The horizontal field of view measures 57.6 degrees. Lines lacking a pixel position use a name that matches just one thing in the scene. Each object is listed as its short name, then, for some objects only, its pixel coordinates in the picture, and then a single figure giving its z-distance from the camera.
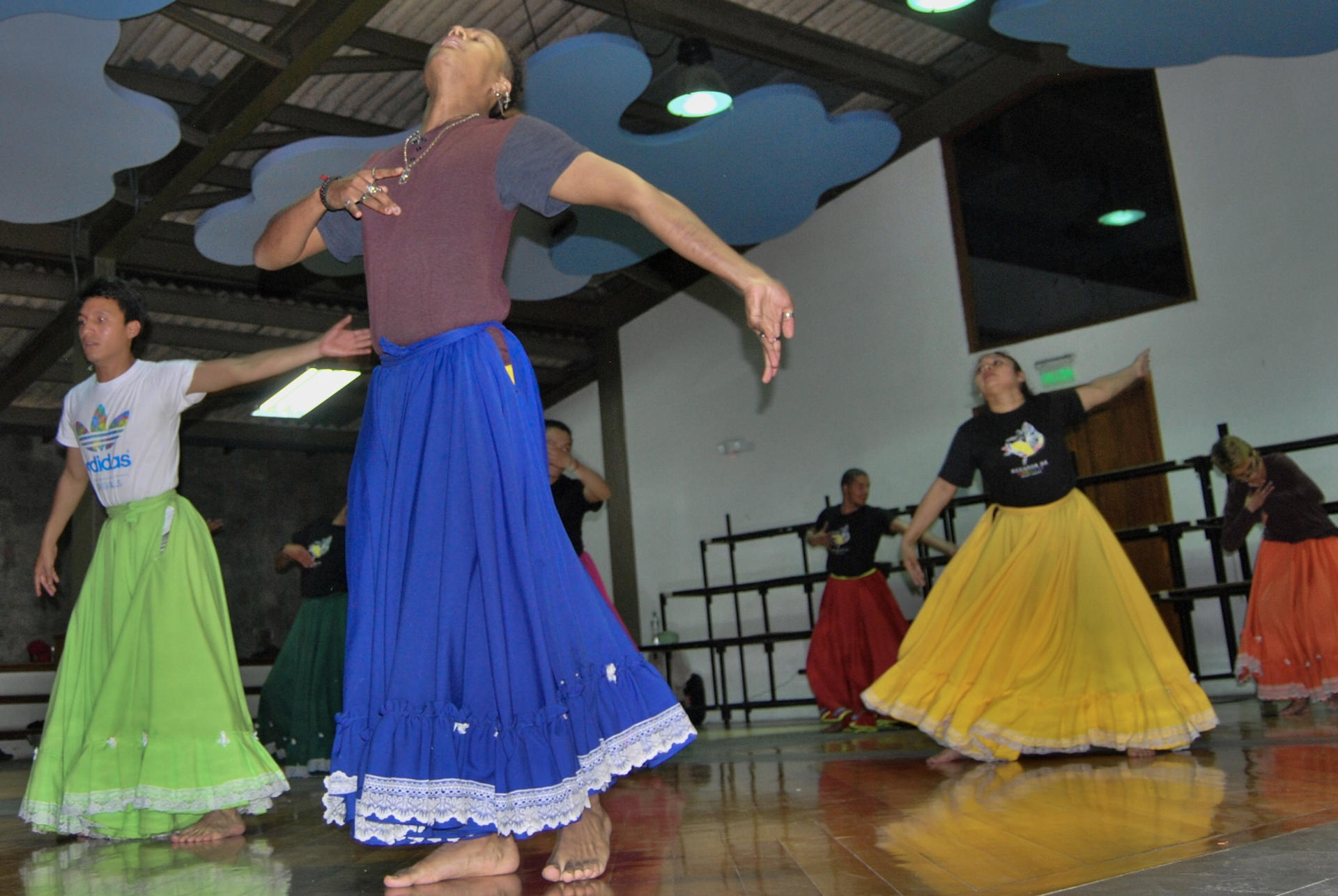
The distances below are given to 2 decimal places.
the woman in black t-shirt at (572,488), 4.69
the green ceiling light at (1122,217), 8.66
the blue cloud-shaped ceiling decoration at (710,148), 6.02
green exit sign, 8.88
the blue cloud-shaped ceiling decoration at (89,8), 4.86
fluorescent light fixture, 11.96
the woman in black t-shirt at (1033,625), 3.93
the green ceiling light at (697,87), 6.77
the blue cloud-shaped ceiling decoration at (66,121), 5.32
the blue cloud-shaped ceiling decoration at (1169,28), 6.27
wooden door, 8.43
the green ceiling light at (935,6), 6.45
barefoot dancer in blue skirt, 1.83
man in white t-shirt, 3.02
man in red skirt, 7.71
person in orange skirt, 5.69
